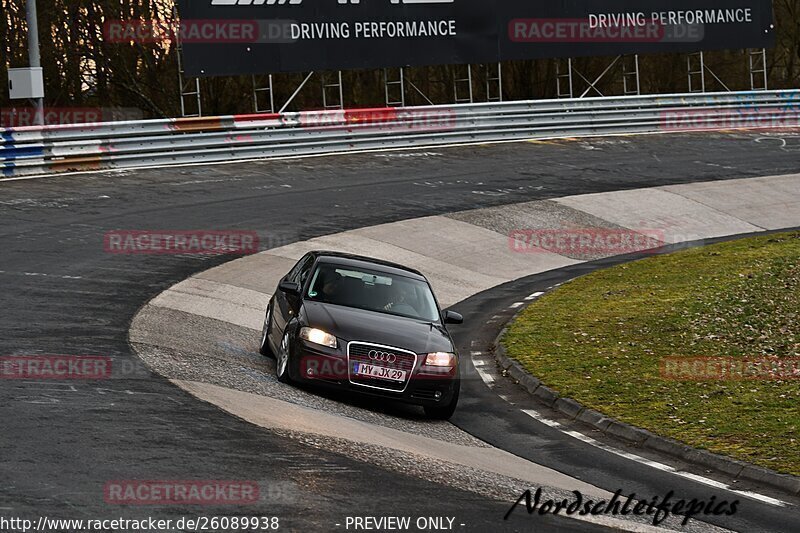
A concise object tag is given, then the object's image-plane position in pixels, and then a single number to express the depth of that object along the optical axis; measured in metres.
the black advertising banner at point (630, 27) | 35.56
